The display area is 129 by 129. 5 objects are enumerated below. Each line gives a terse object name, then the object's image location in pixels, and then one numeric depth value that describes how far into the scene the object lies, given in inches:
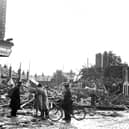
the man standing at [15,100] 526.0
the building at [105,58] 2564.0
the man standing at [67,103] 478.9
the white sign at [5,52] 384.5
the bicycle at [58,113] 509.0
